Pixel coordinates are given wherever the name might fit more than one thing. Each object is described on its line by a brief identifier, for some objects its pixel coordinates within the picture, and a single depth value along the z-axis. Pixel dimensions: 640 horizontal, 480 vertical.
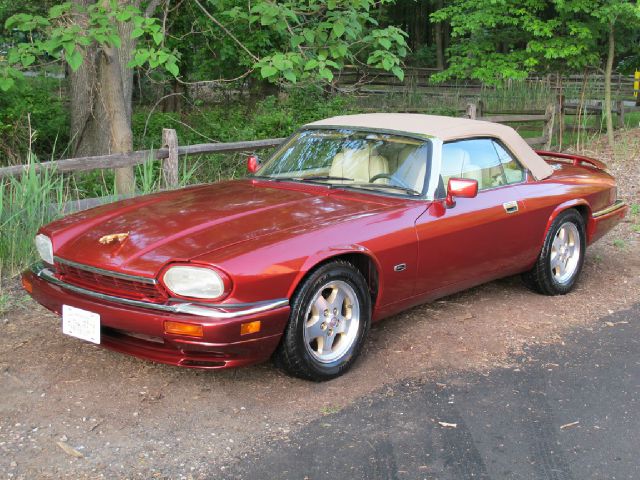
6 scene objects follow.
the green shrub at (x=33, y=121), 11.85
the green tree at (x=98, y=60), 6.56
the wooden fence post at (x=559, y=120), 14.84
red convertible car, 3.77
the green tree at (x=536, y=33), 12.67
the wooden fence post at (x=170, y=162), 8.01
